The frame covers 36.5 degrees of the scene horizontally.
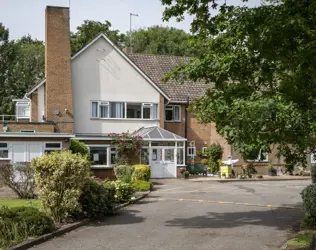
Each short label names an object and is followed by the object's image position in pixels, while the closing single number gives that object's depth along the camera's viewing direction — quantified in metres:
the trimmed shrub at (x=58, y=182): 13.33
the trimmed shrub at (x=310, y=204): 12.49
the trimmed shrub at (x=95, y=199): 14.56
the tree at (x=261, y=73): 8.26
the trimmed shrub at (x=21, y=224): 10.58
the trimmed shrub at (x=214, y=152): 37.91
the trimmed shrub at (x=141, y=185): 24.03
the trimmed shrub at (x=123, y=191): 18.58
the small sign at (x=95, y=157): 33.46
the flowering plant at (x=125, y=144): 33.25
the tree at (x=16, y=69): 56.81
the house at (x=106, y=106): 33.69
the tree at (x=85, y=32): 55.11
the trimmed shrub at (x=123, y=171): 27.31
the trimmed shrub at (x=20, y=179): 19.58
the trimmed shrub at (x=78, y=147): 30.75
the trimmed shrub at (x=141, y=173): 28.08
